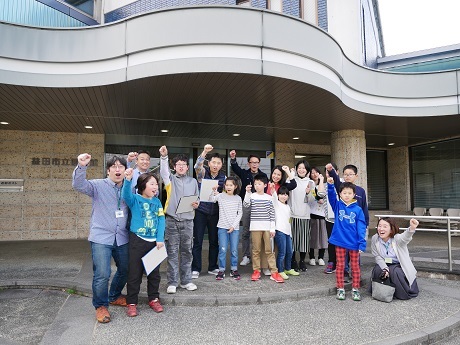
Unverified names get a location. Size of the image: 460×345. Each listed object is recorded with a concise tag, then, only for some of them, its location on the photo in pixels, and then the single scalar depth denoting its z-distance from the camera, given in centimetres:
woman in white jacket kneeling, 436
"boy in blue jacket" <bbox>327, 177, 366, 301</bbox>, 435
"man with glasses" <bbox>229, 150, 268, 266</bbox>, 557
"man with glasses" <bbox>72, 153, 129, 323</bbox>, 349
